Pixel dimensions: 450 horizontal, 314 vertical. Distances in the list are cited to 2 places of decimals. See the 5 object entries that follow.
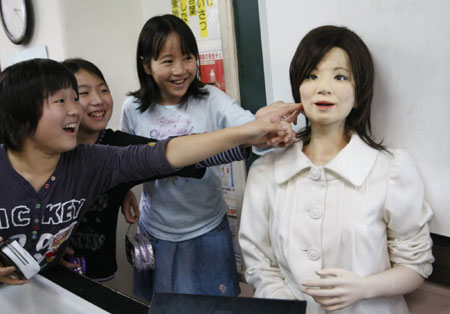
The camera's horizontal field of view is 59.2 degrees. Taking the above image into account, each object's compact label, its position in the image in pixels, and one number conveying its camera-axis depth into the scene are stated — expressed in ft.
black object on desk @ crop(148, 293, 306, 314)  1.78
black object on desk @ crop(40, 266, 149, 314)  2.39
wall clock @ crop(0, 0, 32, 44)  6.39
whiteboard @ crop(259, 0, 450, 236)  2.60
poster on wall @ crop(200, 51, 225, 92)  5.02
